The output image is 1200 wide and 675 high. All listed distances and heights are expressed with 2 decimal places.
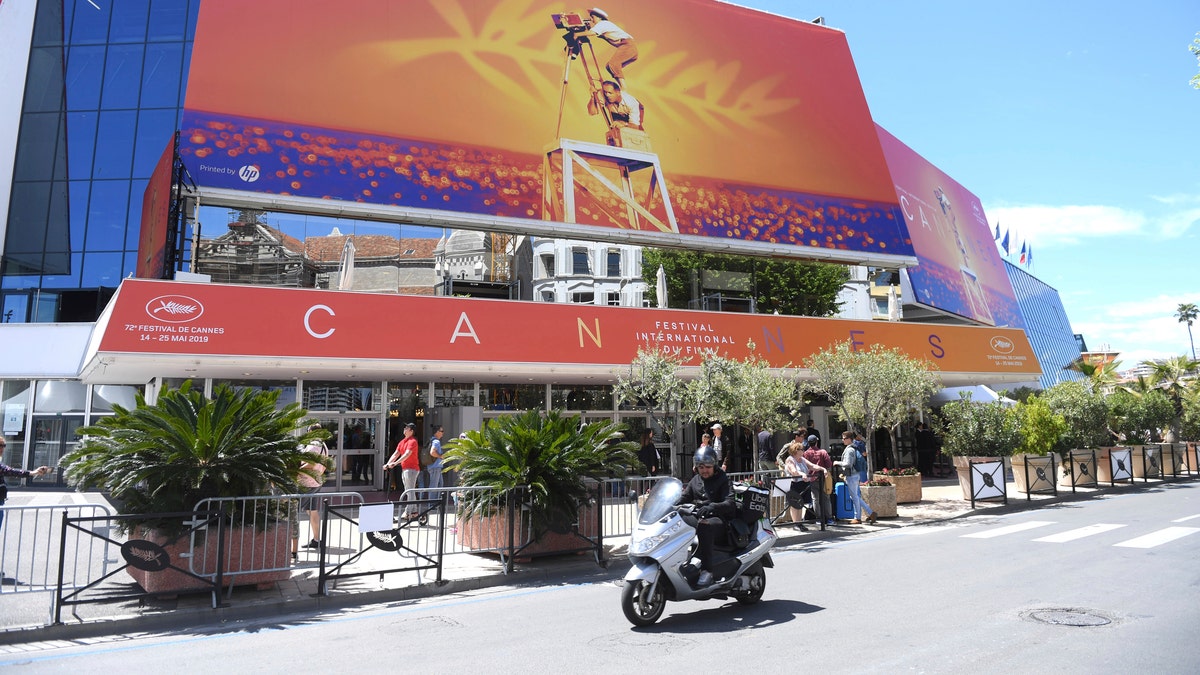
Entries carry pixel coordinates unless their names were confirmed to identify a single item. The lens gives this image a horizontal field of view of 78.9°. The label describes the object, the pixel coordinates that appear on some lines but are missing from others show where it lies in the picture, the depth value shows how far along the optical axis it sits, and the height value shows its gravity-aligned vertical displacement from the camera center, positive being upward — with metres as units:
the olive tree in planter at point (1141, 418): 23.61 +0.25
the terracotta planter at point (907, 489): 17.38 -1.56
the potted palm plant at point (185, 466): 8.10 -0.57
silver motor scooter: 6.79 -1.33
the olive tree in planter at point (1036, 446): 18.64 -0.54
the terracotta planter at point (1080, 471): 20.55 -1.31
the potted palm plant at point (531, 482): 10.20 -0.87
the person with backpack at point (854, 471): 14.40 -0.95
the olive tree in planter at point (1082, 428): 20.92 -0.08
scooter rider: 7.18 -0.81
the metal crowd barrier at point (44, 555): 8.03 -2.03
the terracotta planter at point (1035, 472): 18.47 -1.22
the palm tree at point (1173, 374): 32.16 +2.32
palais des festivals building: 17.00 +5.85
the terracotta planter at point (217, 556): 7.99 -1.59
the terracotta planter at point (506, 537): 10.27 -1.68
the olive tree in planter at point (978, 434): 17.45 -0.23
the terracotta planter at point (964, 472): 17.30 -1.14
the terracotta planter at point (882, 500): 15.17 -1.59
